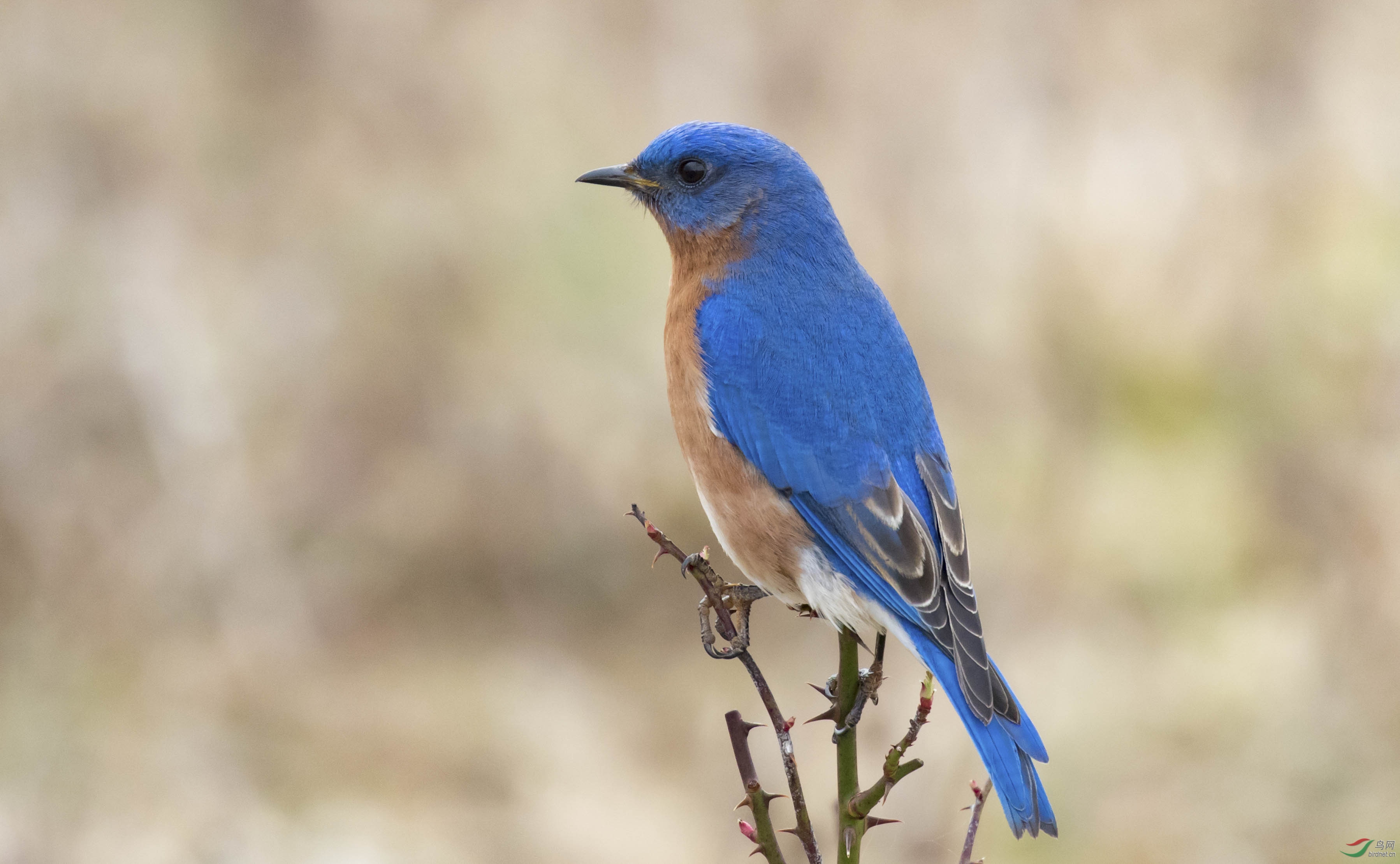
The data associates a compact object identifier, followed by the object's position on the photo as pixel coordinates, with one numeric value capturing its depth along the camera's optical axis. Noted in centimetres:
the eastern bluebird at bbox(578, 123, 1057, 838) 609
